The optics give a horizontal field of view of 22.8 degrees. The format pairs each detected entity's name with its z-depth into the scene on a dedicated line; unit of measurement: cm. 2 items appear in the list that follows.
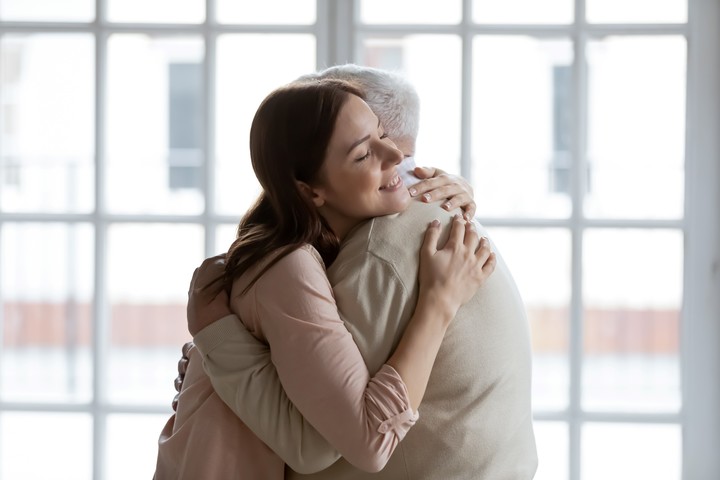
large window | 454
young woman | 353
